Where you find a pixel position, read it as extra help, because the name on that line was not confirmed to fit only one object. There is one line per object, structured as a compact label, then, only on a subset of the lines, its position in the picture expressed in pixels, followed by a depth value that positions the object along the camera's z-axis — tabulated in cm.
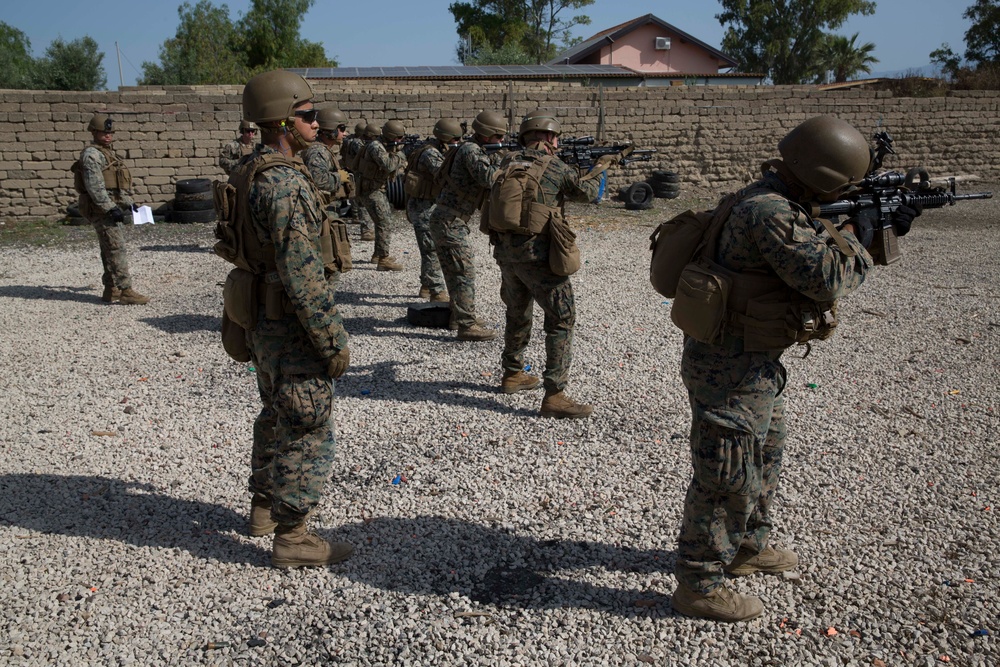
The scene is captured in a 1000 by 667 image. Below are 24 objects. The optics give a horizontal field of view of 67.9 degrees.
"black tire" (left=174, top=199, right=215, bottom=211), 1319
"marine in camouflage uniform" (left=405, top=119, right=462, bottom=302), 730
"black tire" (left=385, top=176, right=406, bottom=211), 930
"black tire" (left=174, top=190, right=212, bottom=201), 1319
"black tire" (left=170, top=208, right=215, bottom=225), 1315
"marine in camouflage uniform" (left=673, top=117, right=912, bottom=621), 255
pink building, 4200
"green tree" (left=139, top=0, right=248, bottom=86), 3747
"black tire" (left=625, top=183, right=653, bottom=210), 1445
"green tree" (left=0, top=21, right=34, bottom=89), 3105
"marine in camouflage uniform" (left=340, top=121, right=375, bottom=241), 973
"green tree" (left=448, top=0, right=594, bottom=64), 4478
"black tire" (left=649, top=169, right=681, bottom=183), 1551
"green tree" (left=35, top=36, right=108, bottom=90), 3306
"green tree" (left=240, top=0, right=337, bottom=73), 4125
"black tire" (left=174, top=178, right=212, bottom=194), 1321
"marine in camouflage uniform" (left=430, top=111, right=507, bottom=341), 656
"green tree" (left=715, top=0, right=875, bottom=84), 3981
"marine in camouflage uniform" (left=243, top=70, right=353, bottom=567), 297
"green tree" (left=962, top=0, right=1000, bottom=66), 3559
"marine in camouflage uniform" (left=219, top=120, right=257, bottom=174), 1082
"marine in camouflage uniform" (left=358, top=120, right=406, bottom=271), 918
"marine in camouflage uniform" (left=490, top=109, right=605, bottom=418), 482
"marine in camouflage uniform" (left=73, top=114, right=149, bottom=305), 759
